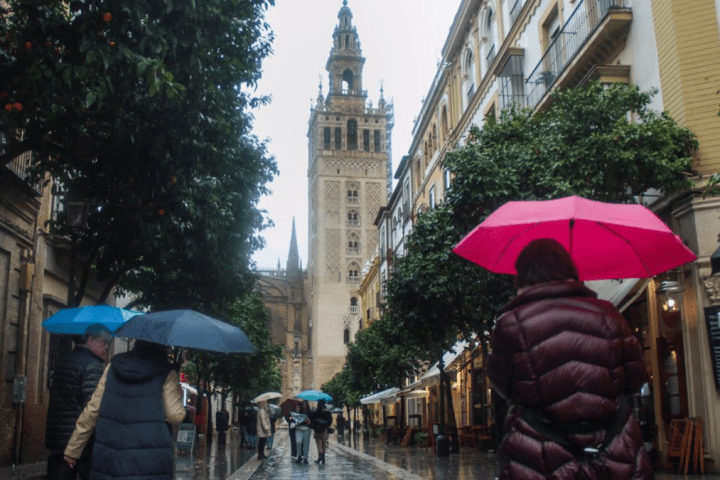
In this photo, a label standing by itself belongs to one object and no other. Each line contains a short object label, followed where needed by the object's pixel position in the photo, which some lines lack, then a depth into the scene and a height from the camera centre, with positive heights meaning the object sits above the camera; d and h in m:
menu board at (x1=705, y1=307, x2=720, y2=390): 12.55 +1.01
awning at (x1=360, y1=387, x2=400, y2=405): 35.31 +0.45
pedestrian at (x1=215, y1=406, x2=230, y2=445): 31.56 -0.65
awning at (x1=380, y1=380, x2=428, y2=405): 30.42 +0.53
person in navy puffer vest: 4.60 -0.05
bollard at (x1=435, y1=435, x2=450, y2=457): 21.03 -0.99
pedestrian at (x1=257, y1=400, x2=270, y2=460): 21.83 -0.49
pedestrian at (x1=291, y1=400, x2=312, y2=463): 20.42 -0.62
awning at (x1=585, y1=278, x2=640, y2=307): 13.77 +1.97
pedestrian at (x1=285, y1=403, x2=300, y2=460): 20.85 -0.51
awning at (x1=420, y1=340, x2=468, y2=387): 26.07 +1.03
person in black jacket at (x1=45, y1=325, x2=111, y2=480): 6.77 +0.23
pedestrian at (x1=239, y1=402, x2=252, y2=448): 30.42 -0.60
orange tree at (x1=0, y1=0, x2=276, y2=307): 8.58 +3.73
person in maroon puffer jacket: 3.25 +0.08
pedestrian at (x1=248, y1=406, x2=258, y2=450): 30.25 -0.67
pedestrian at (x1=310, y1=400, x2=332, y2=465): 20.20 -0.42
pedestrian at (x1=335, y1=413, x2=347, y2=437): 50.84 -1.01
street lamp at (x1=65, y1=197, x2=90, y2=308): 12.84 +3.00
